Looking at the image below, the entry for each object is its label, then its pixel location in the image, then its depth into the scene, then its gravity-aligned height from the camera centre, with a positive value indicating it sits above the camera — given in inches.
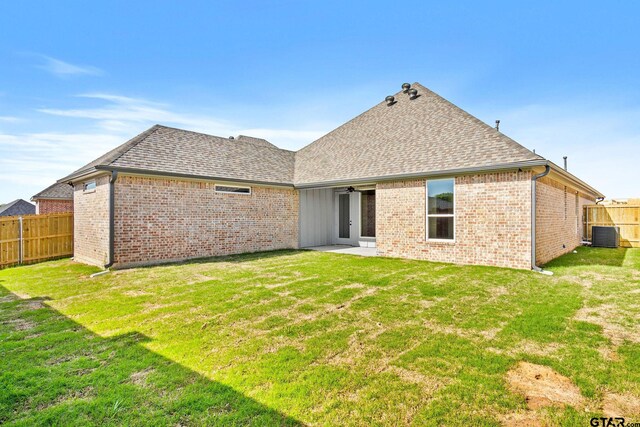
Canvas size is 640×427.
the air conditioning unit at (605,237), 545.6 -41.0
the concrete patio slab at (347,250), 480.7 -61.7
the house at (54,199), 976.9 +52.3
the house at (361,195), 352.8 +28.6
